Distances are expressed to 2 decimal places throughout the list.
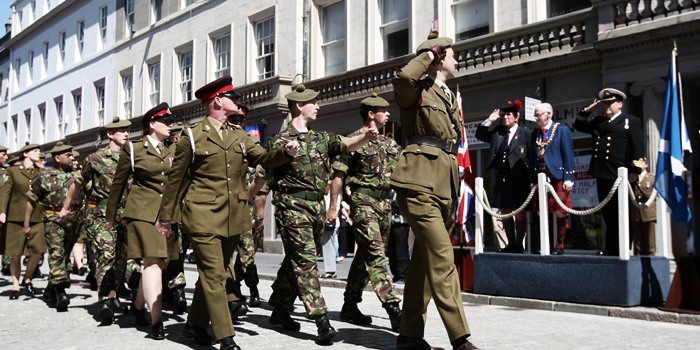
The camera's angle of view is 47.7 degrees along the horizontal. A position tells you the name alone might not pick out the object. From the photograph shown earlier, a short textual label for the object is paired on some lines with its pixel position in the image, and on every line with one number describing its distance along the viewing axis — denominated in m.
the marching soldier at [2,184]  12.77
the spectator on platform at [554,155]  9.89
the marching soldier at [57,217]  10.01
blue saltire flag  8.79
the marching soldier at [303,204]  6.98
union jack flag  10.52
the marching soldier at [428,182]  5.70
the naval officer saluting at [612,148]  9.41
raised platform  8.75
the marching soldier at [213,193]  6.44
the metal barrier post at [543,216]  9.64
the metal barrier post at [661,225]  8.92
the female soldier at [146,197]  7.54
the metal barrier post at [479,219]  10.58
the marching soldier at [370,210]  7.50
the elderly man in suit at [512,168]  10.38
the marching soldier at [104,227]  8.70
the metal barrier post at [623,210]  8.77
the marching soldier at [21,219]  11.85
